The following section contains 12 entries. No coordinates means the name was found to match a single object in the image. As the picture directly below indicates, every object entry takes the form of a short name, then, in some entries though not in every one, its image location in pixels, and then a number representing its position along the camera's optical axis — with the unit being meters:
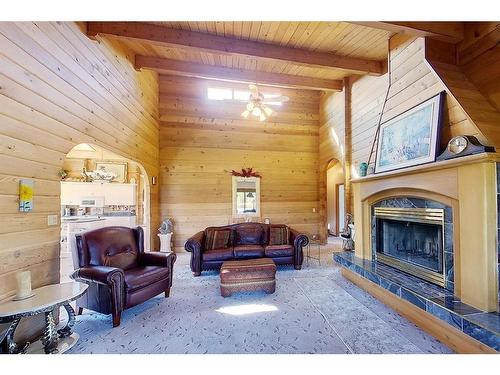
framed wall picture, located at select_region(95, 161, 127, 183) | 6.16
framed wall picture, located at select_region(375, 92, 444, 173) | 2.48
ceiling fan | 4.18
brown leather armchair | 2.36
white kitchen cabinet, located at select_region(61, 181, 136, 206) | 5.92
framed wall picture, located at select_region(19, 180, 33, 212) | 2.01
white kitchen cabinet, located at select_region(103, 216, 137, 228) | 5.79
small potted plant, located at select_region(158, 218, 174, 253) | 5.33
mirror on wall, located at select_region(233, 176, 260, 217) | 6.18
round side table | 1.69
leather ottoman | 2.98
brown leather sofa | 3.93
